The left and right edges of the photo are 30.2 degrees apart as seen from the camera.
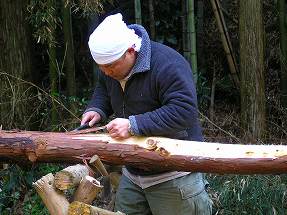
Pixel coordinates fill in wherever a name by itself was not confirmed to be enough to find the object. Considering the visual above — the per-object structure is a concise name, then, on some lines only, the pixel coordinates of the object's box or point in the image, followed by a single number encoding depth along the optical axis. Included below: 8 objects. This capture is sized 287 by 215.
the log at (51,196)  2.62
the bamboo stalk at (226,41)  6.29
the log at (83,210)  2.49
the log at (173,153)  2.76
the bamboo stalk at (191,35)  6.00
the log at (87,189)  2.60
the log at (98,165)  2.76
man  2.68
